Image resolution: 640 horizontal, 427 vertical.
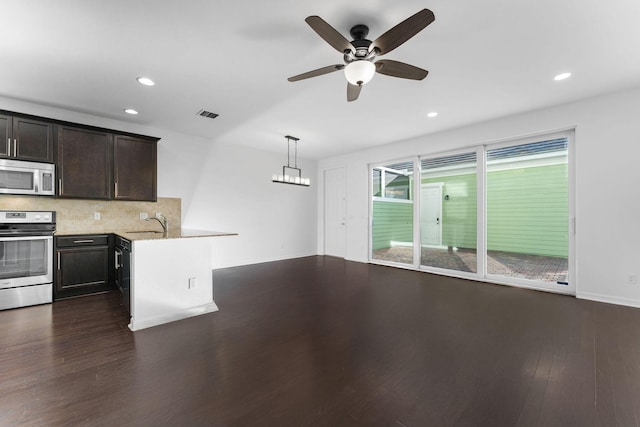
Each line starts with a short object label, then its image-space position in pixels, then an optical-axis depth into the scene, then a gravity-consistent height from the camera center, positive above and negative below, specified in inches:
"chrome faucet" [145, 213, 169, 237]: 182.6 -2.9
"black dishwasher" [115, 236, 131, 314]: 117.2 -27.7
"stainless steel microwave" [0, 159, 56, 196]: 131.0 +17.5
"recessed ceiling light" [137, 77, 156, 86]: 118.5 +60.1
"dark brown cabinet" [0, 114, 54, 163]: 130.8 +37.5
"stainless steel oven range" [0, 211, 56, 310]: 127.6 -23.4
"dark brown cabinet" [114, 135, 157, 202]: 161.8 +27.8
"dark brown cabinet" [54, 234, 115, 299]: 141.0 -29.6
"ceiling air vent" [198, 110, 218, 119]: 157.1 +59.7
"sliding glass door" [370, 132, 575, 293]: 157.2 -0.3
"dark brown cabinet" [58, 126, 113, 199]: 144.8 +28.0
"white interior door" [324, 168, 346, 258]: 275.0 -0.8
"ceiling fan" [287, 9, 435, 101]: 69.5 +49.7
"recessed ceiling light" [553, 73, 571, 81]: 116.1 +61.0
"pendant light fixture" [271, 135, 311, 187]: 198.7 +25.6
